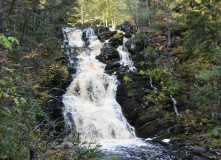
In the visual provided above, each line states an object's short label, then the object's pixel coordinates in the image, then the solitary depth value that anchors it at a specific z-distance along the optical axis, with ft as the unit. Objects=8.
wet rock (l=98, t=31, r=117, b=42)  77.97
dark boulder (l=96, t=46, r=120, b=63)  62.54
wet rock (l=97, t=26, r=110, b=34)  86.44
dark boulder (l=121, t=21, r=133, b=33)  84.44
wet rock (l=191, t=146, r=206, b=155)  27.30
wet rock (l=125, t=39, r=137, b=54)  64.07
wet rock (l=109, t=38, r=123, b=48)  70.52
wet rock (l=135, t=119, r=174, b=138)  37.14
